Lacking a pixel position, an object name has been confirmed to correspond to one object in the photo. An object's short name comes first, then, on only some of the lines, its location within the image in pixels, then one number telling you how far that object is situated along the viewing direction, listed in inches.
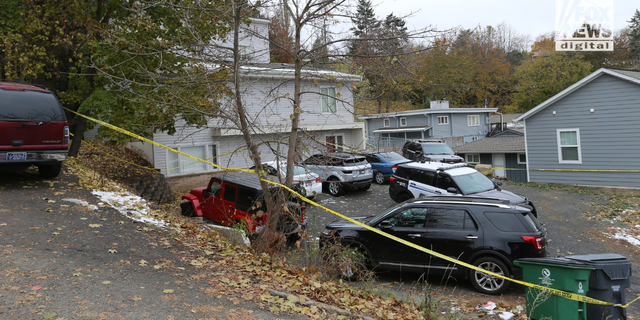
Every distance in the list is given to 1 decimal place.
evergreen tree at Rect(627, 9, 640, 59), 1872.7
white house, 701.3
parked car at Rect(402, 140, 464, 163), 794.2
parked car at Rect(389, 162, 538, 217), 439.6
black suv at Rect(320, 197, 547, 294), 263.4
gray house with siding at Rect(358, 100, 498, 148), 1391.5
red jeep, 358.6
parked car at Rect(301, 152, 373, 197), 593.6
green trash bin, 194.4
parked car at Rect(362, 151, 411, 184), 697.6
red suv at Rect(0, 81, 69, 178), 311.7
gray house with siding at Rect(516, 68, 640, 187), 657.6
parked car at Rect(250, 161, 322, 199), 527.0
